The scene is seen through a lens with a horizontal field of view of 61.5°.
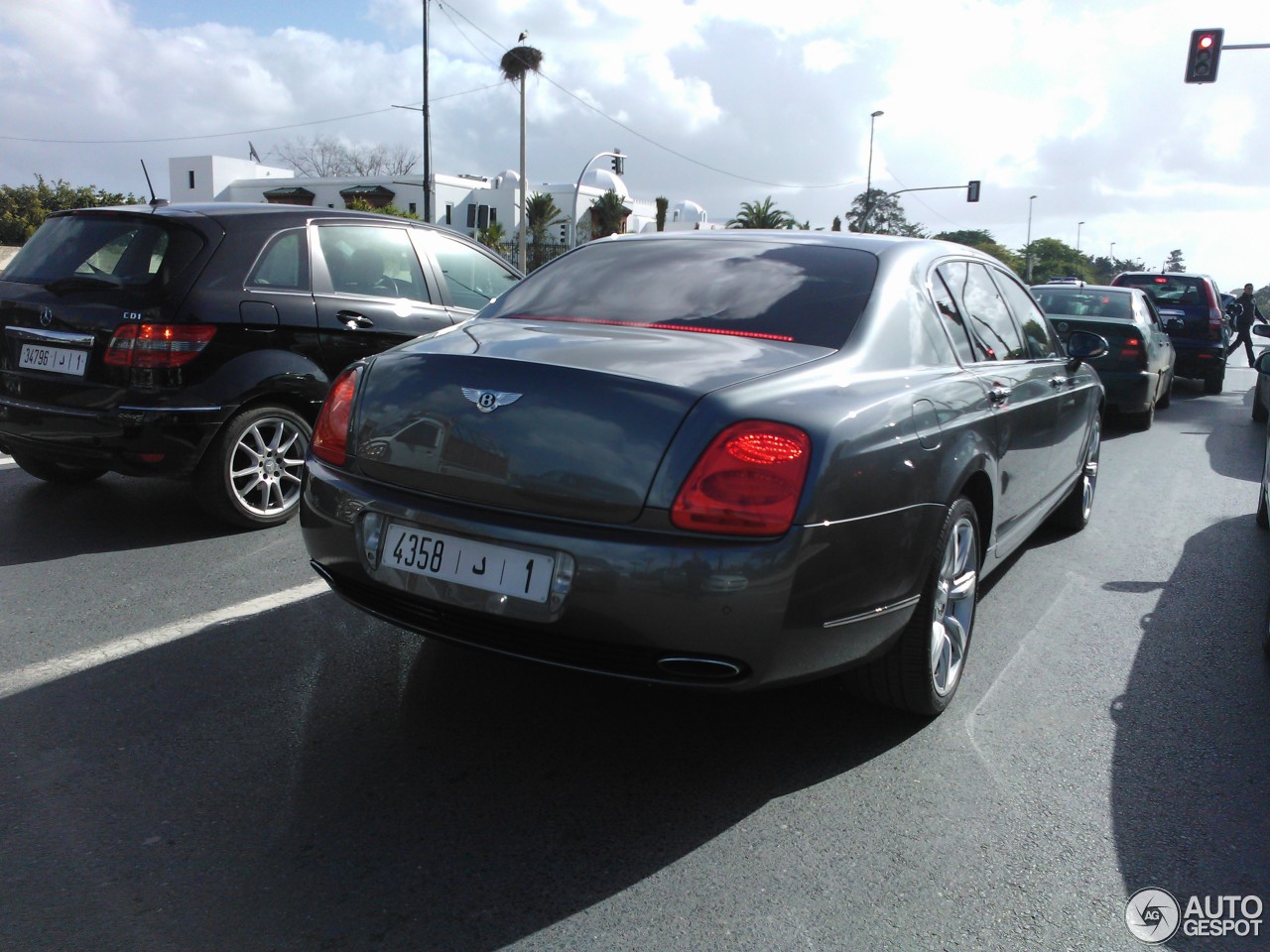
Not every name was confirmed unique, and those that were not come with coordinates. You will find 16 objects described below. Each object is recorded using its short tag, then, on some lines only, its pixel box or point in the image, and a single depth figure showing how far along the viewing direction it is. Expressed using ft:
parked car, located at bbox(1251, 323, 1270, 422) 26.32
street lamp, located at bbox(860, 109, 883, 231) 176.82
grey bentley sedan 8.45
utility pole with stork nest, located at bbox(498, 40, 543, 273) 158.20
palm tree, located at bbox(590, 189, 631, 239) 234.79
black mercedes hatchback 16.30
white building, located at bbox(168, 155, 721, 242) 236.63
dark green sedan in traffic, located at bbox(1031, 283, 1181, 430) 34.19
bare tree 294.15
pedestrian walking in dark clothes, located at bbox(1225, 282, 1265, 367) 66.85
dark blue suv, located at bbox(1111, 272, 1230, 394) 48.83
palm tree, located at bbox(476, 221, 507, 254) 172.35
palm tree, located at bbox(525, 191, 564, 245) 214.28
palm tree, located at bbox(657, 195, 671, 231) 207.92
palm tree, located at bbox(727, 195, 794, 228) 227.26
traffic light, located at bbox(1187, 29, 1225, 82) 68.18
